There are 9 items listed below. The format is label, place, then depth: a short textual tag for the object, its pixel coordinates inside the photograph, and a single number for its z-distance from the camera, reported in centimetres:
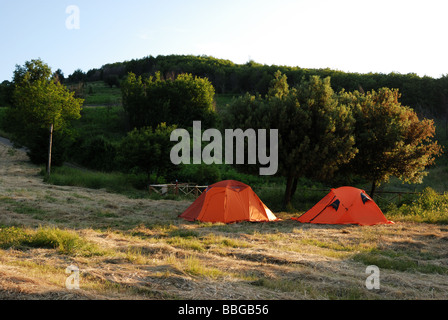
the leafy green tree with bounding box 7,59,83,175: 2852
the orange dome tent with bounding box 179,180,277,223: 1559
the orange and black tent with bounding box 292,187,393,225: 1552
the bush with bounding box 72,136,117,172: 4103
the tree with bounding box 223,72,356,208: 1811
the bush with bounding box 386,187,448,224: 1597
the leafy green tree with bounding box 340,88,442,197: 1985
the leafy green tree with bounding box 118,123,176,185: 2888
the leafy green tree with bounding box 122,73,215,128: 5187
